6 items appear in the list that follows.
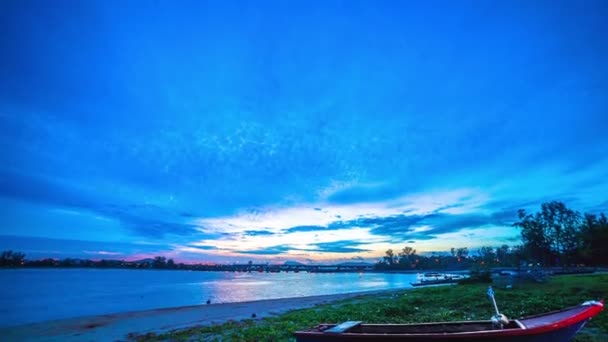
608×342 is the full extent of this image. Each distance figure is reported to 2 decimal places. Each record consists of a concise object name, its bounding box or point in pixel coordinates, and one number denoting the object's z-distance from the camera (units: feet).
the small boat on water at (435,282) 200.95
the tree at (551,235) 231.09
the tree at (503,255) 491.10
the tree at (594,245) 204.94
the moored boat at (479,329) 21.22
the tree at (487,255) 531.99
